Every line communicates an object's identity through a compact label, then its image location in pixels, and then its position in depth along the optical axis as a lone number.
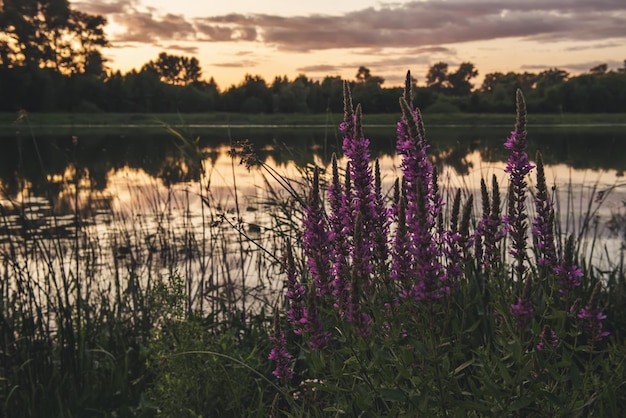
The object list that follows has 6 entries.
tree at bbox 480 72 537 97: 84.81
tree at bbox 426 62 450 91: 109.59
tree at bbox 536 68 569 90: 83.69
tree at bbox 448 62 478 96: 108.93
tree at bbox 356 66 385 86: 109.40
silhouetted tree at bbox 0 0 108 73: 75.19
